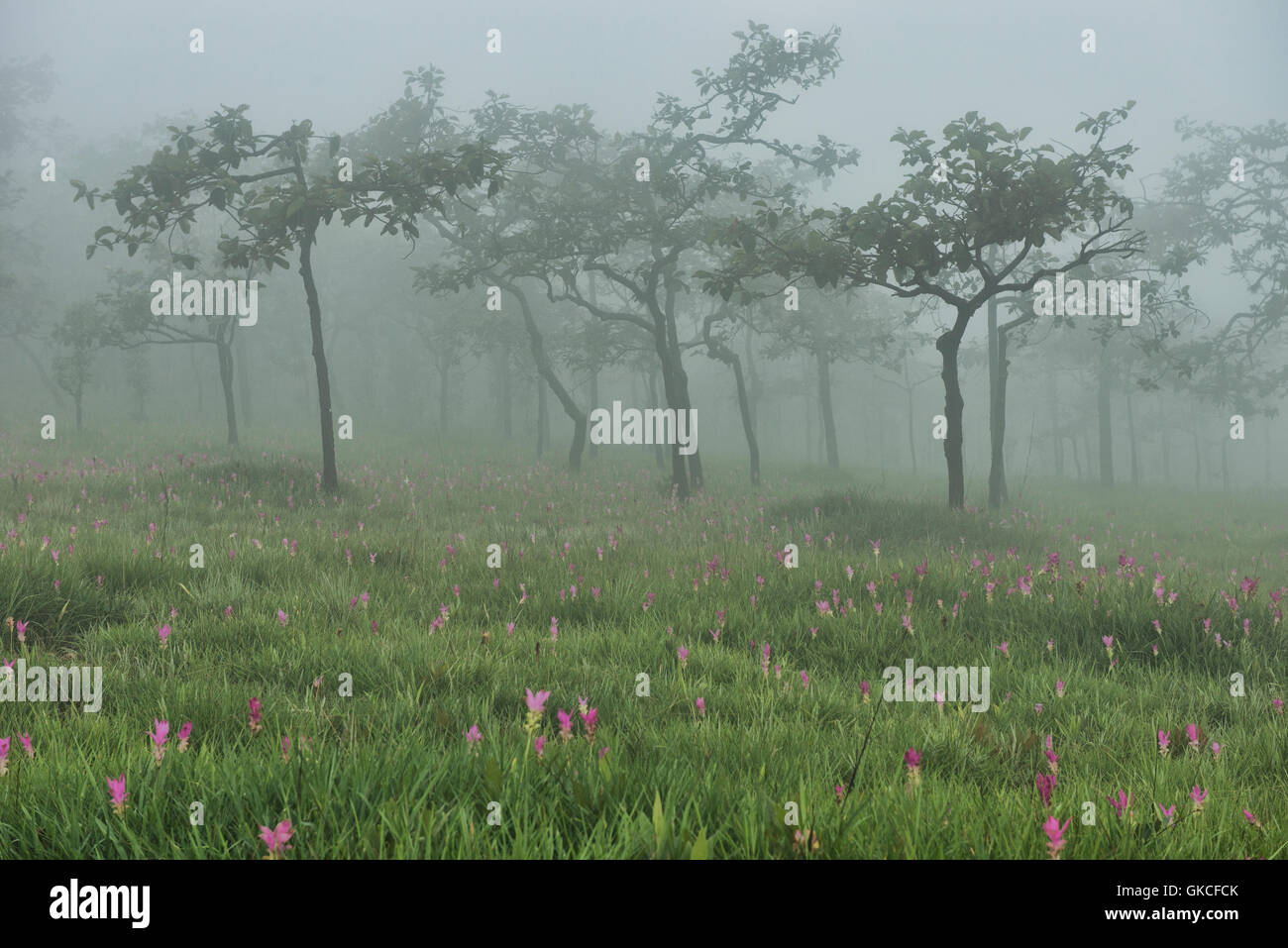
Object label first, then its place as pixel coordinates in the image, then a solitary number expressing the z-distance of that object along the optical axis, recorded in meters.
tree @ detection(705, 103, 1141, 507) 11.68
